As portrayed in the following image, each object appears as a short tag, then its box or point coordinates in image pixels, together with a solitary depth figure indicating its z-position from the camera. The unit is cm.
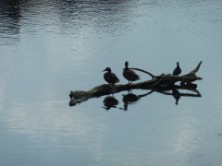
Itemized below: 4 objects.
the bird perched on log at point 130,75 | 3978
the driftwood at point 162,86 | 3847
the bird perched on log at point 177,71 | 4202
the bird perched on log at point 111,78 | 3878
